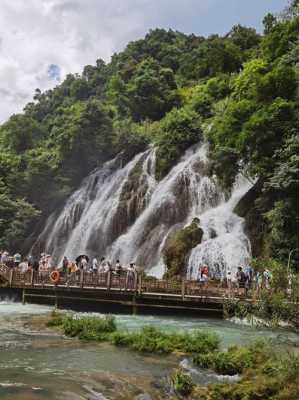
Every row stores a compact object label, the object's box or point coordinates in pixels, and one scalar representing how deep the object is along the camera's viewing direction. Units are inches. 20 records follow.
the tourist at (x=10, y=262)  1266.7
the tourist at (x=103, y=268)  1136.8
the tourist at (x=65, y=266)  1134.7
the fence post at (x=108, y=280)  999.0
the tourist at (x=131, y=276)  987.9
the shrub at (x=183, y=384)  414.3
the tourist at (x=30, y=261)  1329.6
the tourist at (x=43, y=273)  1111.0
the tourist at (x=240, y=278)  936.7
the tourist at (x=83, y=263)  1152.8
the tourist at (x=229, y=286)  878.4
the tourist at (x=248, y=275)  906.0
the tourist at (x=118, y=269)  1098.8
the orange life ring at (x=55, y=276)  1067.5
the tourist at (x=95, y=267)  1179.3
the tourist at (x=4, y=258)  1276.0
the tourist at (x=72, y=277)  1062.3
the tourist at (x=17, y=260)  1282.2
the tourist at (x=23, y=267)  1197.7
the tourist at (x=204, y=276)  959.0
